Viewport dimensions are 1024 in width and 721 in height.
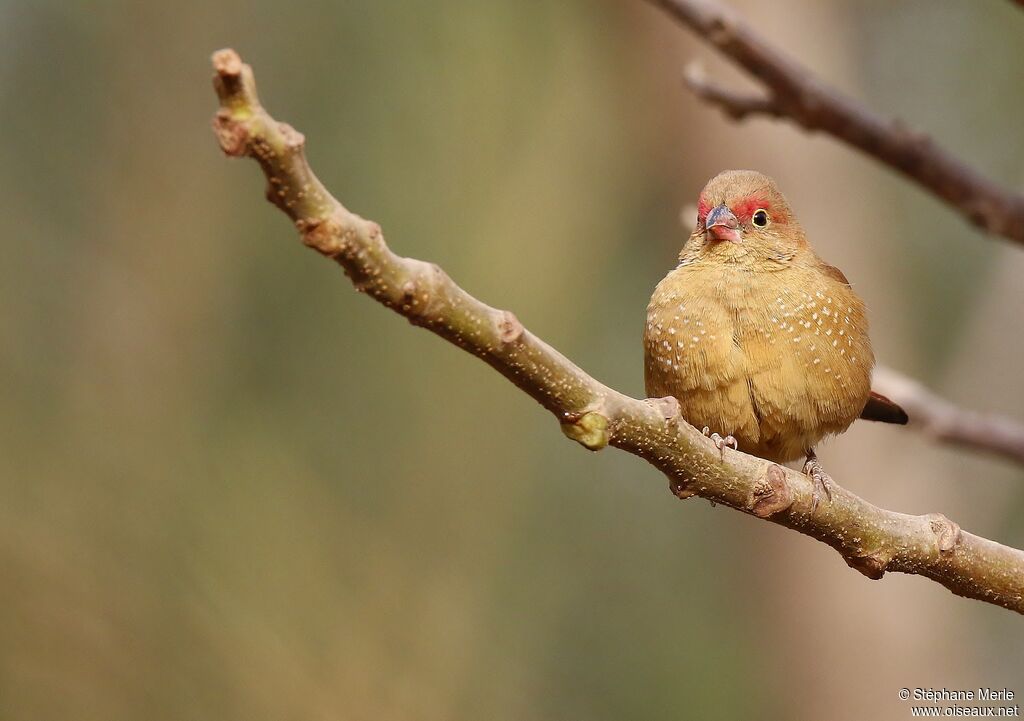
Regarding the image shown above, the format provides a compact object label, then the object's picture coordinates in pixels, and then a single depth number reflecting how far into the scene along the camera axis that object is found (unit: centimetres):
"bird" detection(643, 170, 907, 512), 707
